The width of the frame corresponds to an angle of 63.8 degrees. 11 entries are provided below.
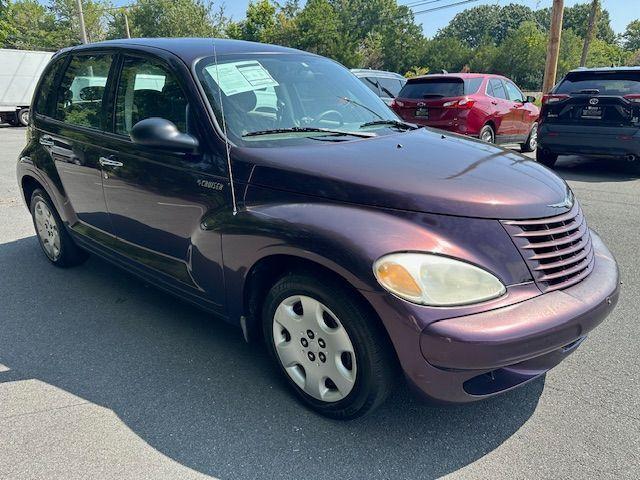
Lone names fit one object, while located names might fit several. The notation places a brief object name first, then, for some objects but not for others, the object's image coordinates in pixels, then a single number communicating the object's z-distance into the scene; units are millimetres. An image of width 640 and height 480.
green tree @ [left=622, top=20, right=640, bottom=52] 84375
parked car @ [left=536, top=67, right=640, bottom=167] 7691
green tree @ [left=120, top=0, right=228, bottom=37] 49603
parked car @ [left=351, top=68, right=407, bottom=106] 11770
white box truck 19391
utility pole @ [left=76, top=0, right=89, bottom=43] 31688
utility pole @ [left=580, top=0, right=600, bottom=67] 31628
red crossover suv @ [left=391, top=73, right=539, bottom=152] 9399
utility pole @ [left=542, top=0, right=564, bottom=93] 16344
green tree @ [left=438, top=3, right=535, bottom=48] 95812
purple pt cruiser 2059
